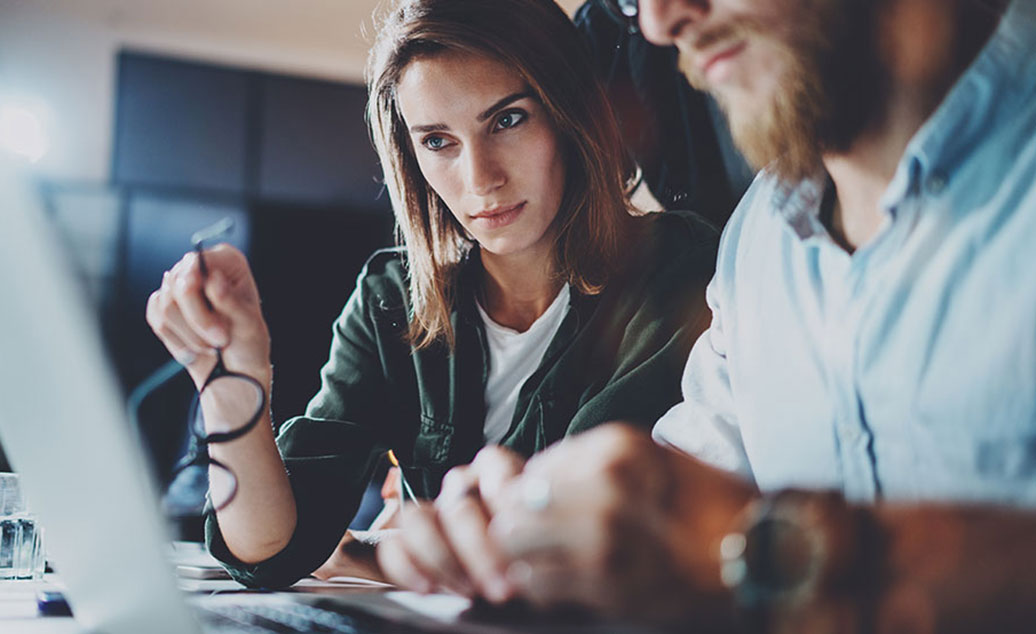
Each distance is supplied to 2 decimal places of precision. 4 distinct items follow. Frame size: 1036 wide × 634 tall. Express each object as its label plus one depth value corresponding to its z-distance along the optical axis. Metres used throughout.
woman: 1.20
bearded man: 0.43
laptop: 0.45
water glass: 1.10
